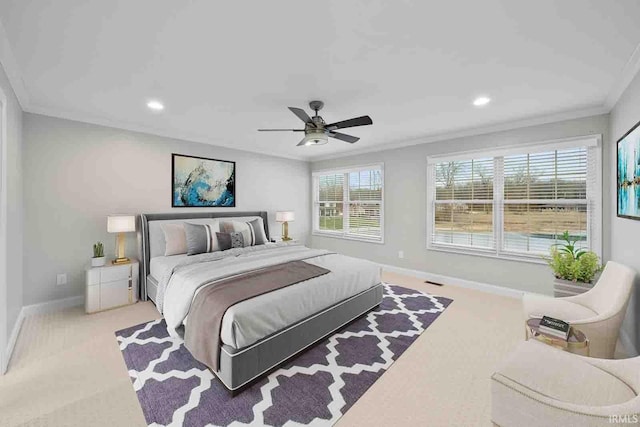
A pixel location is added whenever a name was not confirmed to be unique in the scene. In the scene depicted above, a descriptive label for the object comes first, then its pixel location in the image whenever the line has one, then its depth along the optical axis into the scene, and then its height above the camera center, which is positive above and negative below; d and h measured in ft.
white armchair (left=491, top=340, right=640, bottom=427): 3.65 -2.79
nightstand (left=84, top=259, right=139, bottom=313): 10.62 -3.10
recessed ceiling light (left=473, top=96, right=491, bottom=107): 9.62 +4.24
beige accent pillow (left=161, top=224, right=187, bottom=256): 12.17 -1.25
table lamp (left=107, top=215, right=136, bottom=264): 11.05 -0.61
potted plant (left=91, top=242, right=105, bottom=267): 11.06 -1.88
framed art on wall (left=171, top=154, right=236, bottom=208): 14.25 +1.79
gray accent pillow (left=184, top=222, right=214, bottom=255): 12.16 -1.21
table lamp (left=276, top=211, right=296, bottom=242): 17.90 -0.33
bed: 6.37 -2.66
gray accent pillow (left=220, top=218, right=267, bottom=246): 13.75 -0.89
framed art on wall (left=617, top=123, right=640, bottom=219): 7.22 +1.20
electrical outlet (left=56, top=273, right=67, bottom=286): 11.07 -2.81
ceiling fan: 9.11 +3.12
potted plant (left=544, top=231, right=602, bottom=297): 9.23 -2.04
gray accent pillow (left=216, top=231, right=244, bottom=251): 12.80 -1.34
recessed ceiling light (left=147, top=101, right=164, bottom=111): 10.06 +4.23
